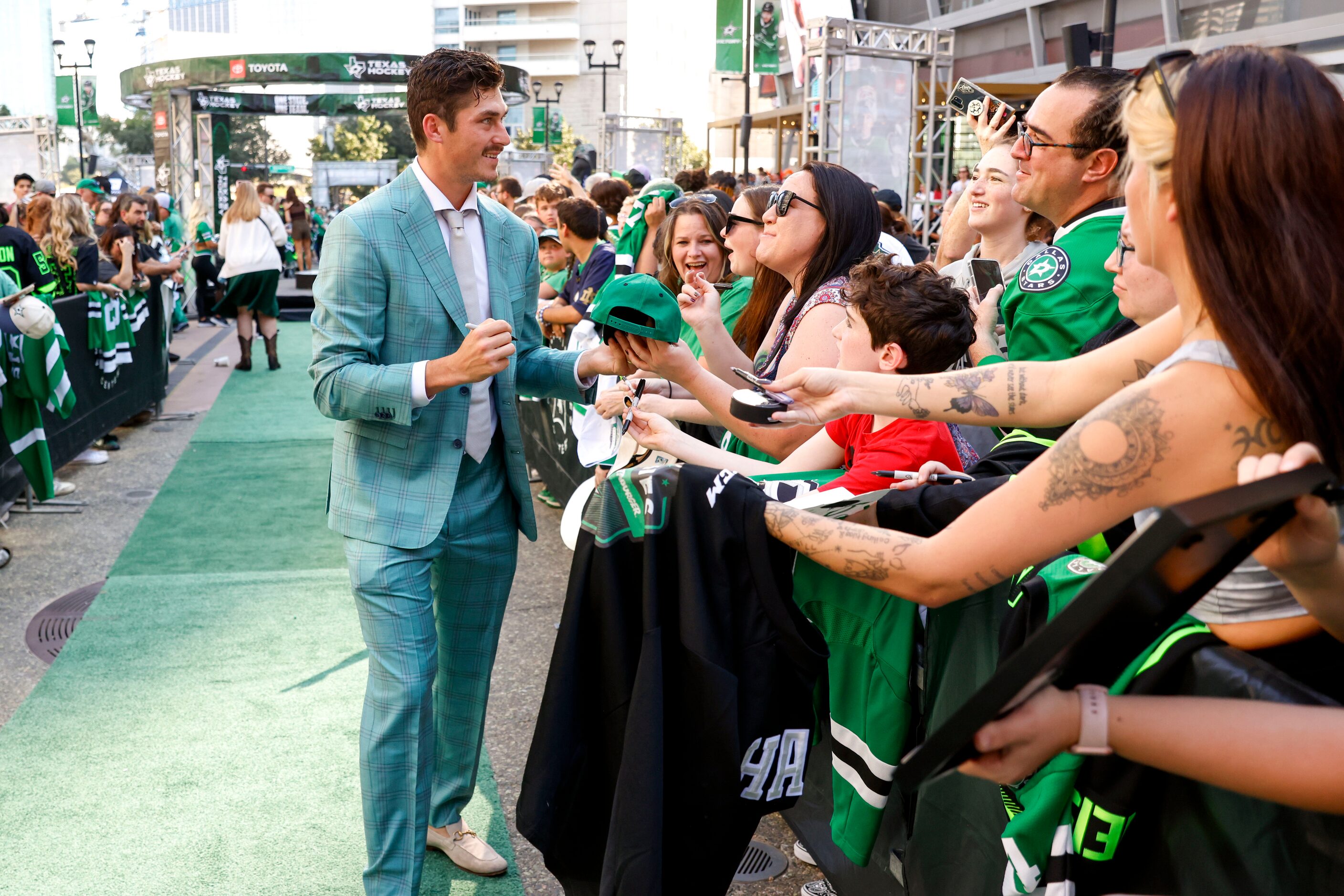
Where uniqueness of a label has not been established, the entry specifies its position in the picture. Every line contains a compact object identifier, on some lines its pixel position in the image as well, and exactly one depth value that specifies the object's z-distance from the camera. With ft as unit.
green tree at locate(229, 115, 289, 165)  244.63
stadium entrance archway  86.58
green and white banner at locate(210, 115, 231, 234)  89.97
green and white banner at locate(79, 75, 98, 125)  137.90
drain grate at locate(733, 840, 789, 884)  10.71
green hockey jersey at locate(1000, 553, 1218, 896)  5.03
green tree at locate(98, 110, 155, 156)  269.44
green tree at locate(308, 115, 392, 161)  225.97
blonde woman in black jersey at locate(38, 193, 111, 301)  28.35
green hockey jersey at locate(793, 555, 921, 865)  6.83
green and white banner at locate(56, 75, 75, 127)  116.88
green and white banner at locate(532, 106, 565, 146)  147.23
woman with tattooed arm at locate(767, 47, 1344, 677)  4.39
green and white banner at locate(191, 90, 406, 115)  93.61
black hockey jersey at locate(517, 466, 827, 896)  6.71
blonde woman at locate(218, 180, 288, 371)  39.75
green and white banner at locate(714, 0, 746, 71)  92.58
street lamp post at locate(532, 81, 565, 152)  130.93
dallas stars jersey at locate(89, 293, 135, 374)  26.99
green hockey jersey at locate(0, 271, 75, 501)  20.34
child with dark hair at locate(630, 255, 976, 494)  8.21
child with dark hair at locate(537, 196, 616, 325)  21.93
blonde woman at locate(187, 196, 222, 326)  53.83
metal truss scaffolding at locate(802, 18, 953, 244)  52.11
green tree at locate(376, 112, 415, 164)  241.14
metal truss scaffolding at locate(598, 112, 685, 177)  99.45
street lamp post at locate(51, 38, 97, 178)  115.03
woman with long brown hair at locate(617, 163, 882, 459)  10.61
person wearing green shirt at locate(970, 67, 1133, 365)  8.87
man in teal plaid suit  9.20
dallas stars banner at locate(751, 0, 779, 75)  94.09
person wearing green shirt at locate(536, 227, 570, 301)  26.18
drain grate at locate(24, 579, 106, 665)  15.90
